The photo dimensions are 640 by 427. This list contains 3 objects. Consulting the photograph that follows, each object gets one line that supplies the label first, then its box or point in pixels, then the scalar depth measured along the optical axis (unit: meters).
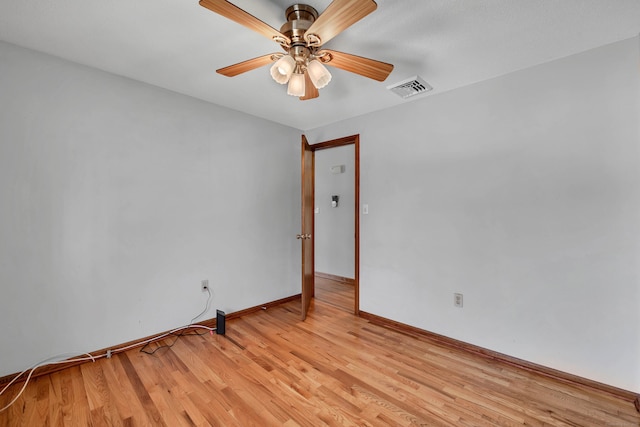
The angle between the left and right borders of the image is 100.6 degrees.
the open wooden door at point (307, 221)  3.03
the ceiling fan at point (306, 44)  1.19
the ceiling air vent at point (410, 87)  2.31
